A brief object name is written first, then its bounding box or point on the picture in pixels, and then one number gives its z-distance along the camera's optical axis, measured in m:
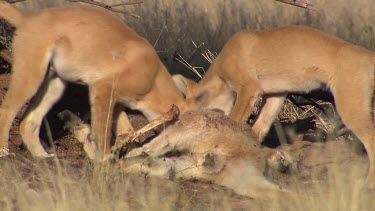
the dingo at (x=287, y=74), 15.02
